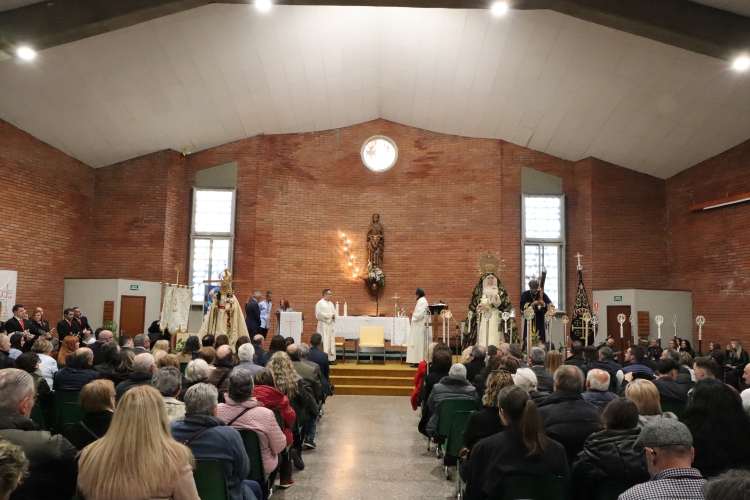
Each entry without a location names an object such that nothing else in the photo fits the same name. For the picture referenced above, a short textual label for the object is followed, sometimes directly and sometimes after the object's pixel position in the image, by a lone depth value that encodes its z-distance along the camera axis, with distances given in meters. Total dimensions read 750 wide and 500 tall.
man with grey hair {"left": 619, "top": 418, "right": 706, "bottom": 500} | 2.46
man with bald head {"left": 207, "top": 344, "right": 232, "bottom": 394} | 5.67
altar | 14.69
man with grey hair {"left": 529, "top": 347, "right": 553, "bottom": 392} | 6.32
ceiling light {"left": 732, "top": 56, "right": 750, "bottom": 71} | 9.90
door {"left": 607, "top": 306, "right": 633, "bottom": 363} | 14.98
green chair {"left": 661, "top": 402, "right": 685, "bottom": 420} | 5.65
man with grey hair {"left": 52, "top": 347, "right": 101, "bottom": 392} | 5.82
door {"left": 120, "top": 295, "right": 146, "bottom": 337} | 14.64
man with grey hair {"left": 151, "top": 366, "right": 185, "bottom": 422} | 4.25
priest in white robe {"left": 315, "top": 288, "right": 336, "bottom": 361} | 13.90
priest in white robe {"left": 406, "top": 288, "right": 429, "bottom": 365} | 13.42
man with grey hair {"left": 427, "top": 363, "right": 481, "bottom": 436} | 6.40
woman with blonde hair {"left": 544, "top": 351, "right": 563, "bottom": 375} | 6.61
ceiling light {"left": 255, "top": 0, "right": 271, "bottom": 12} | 10.41
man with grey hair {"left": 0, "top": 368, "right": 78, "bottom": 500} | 3.01
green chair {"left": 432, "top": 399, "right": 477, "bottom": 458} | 6.12
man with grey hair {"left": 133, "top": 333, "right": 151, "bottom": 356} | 8.72
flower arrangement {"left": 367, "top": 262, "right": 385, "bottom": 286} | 16.50
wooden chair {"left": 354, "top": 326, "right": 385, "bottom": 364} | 14.40
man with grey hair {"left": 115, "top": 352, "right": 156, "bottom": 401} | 5.12
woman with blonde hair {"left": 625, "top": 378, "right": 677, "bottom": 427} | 4.05
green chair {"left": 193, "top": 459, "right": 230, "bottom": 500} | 3.38
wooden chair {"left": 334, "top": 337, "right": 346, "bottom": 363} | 14.28
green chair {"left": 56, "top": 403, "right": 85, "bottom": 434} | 5.40
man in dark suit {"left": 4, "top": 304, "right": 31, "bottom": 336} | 10.63
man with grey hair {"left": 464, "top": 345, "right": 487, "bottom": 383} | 7.57
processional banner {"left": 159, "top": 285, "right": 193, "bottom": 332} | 14.01
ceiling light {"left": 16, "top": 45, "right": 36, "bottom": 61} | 9.96
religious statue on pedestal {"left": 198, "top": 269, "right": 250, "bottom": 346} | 13.27
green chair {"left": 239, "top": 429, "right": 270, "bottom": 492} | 4.36
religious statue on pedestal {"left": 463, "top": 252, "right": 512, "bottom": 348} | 13.38
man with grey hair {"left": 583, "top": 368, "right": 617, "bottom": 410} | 4.99
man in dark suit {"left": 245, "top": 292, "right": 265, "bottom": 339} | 14.26
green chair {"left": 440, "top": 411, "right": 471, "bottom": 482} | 5.75
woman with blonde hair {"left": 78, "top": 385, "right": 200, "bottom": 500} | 2.57
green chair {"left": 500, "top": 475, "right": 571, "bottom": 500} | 3.38
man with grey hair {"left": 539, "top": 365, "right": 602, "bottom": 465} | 4.21
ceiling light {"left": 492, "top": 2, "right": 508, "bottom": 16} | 10.10
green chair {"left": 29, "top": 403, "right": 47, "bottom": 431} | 5.27
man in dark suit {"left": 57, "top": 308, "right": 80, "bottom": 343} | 11.92
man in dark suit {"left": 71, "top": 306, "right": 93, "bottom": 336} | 12.28
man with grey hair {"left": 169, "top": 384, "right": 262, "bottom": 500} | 3.53
